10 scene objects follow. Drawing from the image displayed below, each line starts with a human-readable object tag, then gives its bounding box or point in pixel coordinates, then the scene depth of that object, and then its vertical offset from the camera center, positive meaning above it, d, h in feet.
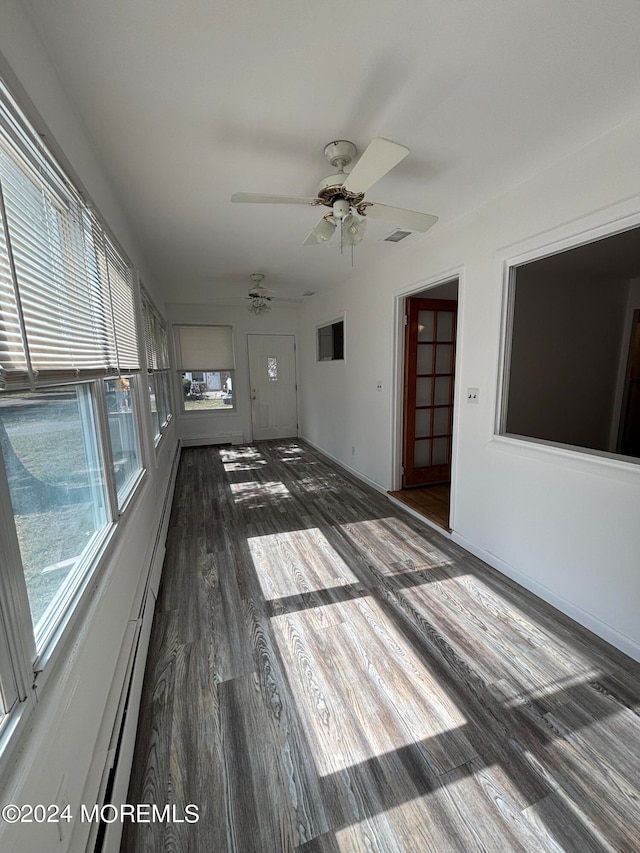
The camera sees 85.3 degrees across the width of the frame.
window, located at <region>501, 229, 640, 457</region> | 12.52 +0.33
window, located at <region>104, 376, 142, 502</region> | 6.21 -1.22
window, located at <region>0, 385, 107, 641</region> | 3.04 -1.17
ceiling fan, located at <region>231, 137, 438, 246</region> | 4.82 +2.79
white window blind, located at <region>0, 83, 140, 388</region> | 2.82 +1.08
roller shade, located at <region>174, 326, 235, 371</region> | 19.69 +1.34
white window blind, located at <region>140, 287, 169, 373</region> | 11.12 +1.36
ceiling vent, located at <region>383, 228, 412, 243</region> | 9.62 +3.69
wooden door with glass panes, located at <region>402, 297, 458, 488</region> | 12.44 -0.84
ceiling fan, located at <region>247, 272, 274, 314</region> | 14.19 +3.22
